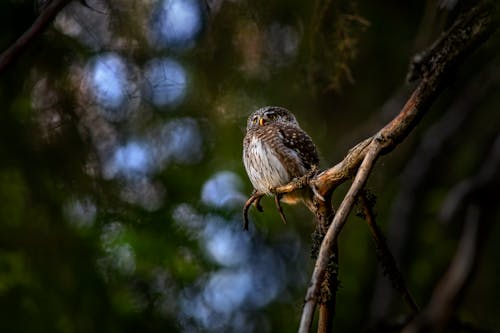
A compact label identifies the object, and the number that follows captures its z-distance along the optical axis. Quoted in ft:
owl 30.63
